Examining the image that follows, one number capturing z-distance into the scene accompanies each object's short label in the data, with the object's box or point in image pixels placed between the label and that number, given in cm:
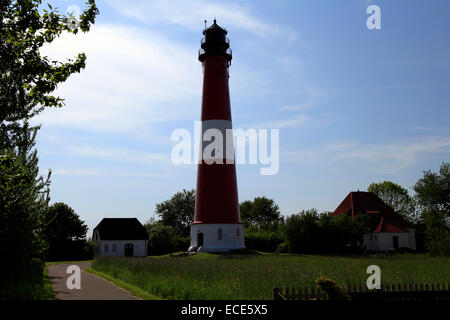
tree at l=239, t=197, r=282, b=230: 8894
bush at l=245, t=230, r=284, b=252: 5312
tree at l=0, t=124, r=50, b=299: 1527
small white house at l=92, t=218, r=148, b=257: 5775
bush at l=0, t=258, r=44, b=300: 1369
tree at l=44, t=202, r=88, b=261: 5769
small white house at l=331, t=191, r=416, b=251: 5175
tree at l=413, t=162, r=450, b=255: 5702
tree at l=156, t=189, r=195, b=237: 8406
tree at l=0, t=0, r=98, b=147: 1209
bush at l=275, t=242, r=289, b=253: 4805
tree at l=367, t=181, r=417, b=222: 7375
